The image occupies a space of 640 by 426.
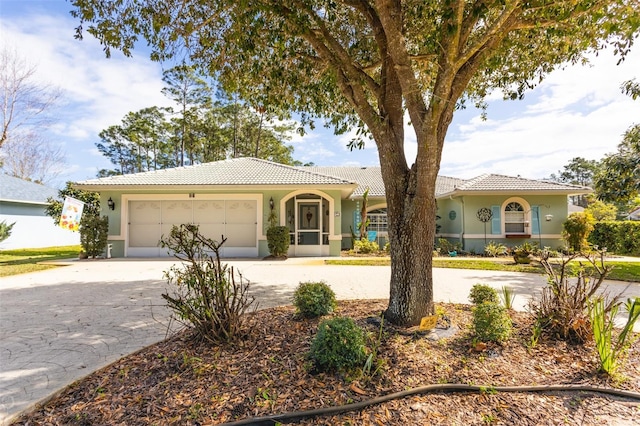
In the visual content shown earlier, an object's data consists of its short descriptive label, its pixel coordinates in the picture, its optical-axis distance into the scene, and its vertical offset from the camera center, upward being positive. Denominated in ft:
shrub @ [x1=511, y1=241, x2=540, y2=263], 39.96 -3.41
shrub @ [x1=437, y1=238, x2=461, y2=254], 51.19 -3.06
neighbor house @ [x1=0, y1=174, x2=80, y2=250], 66.77 +4.20
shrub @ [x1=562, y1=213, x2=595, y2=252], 46.80 -0.41
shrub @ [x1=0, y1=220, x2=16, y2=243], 50.65 +0.55
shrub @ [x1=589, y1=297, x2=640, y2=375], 9.95 -3.56
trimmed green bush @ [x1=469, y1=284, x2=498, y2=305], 15.53 -3.30
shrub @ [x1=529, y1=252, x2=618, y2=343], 12.07 -3.27
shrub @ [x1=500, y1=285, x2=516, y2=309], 15.62 -3.54
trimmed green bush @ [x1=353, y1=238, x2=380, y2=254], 51.61 -2.88
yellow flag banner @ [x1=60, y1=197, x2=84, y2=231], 49.87 +2.99
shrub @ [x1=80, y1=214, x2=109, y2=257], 44.50 -0.19
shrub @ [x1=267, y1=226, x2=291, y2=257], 45.14 -1.35
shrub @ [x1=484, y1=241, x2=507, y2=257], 49.47 -3.51
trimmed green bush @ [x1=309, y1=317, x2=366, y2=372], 9.85 -3.70
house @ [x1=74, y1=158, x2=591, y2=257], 47.21 +3.59
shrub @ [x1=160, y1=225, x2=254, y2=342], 11.46 -2.38
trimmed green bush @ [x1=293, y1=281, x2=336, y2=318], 14.33 -3.17
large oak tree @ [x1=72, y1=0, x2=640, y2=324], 13.10 +9.61
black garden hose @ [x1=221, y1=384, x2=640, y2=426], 8.07 -4.69
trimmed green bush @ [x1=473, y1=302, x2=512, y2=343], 11.62 -3.53
